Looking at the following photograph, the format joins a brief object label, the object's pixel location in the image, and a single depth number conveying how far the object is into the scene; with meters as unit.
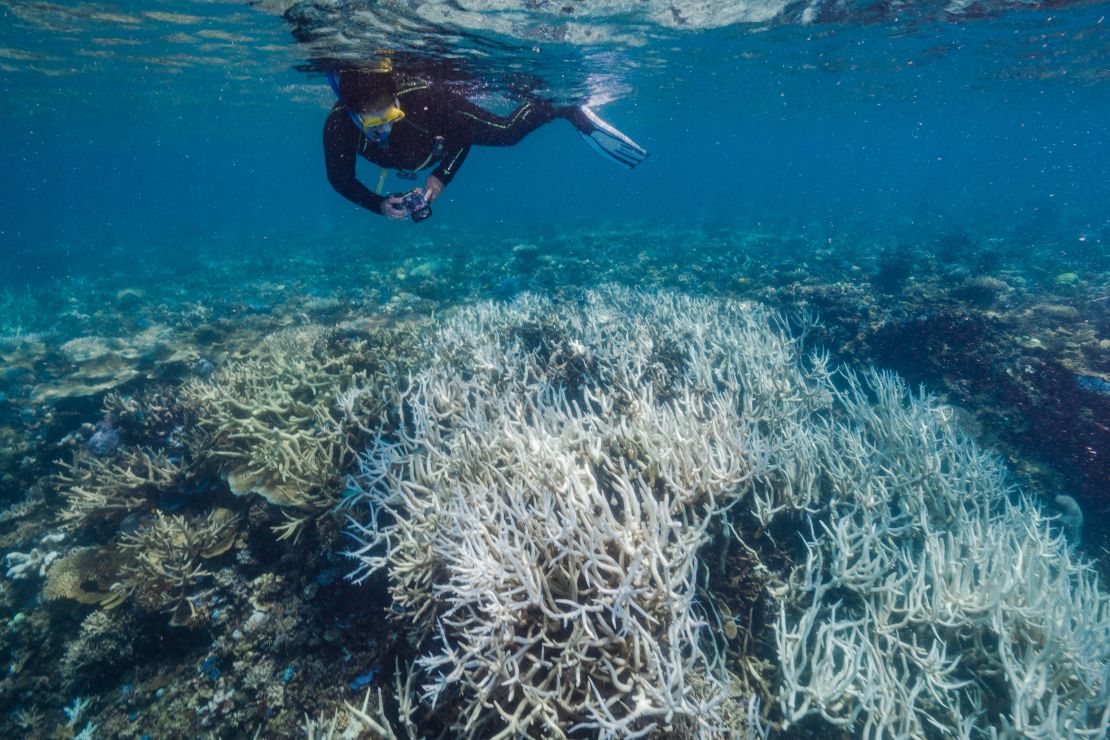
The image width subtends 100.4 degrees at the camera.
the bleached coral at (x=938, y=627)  2.50
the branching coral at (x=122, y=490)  5.00
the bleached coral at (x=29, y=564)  4.96
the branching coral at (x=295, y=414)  4.37
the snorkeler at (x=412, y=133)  5.22
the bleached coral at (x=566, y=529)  2.29
